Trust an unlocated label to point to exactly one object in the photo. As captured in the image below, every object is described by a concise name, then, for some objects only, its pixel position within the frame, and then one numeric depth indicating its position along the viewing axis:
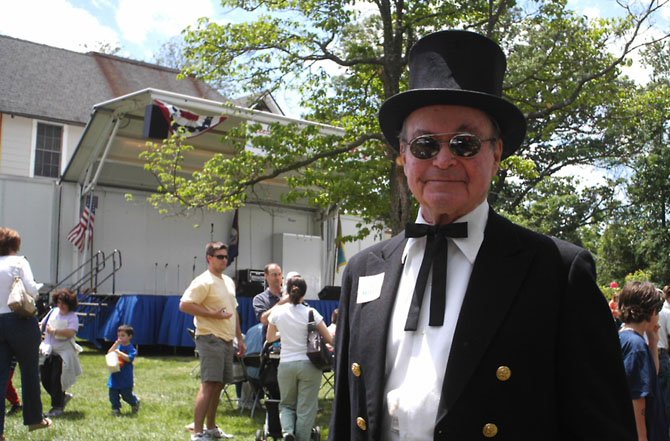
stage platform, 17.00
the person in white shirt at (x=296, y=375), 7.85
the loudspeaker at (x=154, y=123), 17.00
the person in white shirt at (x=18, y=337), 7.13
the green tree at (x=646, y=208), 27.31
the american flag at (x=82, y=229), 19.52
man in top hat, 1.98
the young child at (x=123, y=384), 9.79
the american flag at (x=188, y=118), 17.16
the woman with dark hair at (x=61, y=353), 9.73
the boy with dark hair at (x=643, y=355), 4.72
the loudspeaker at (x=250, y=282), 18.92
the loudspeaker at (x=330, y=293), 17.94
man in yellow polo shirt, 8.01
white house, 19.61
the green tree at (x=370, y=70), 11.80
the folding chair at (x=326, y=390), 11.49
